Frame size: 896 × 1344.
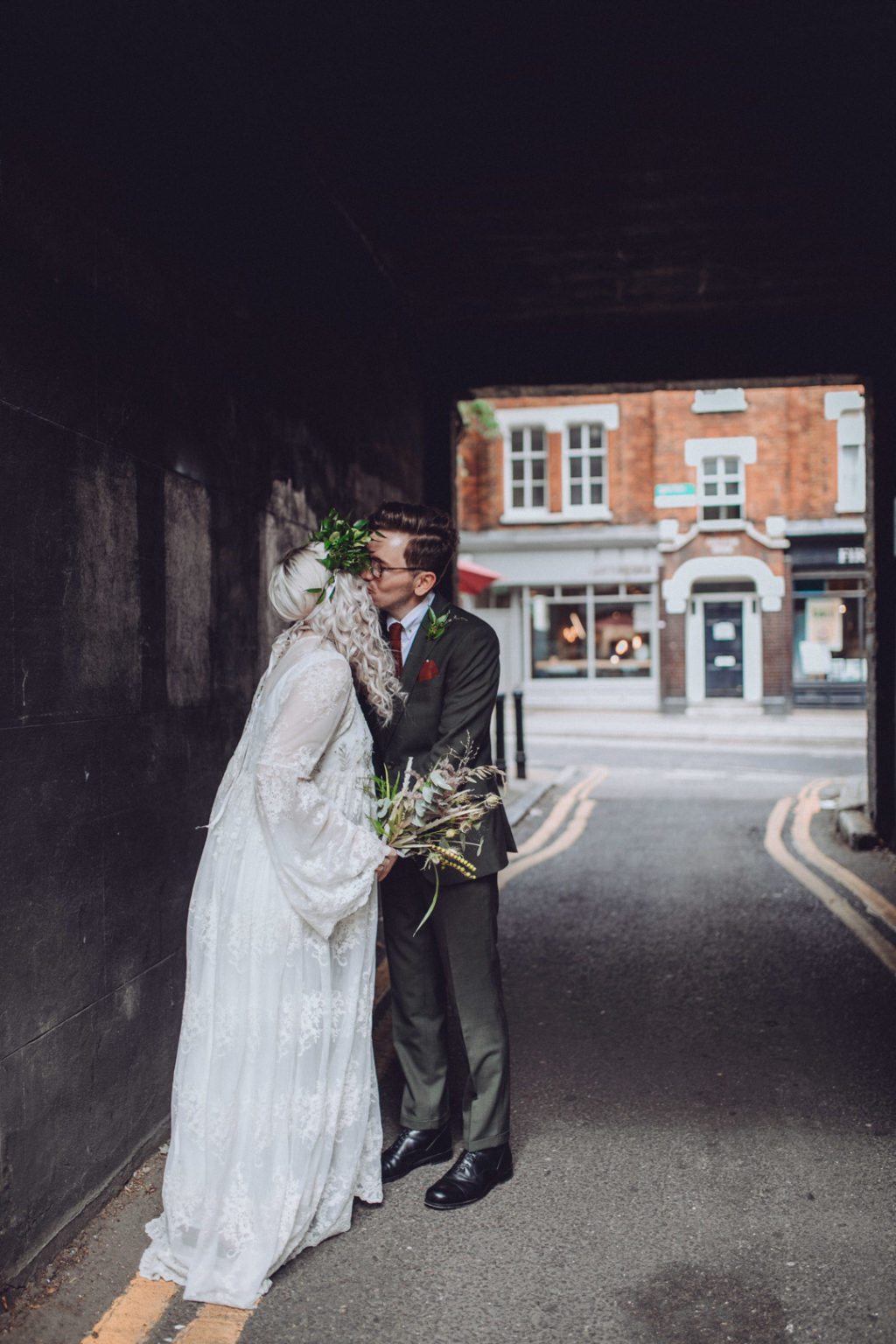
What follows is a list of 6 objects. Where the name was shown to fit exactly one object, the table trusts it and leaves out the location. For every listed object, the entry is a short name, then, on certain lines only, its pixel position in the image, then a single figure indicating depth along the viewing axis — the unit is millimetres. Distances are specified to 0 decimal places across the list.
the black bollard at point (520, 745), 13255
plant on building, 20500
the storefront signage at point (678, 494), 25625
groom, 3395
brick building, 25172
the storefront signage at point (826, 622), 25266
